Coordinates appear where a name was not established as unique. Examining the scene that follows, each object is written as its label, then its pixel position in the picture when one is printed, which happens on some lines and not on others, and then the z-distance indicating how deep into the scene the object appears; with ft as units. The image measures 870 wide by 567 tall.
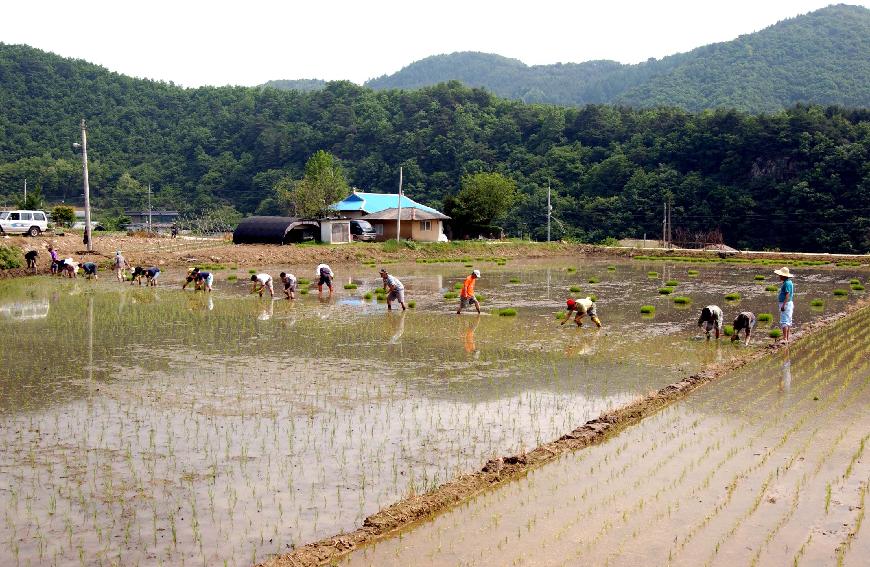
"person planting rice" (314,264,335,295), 89.81
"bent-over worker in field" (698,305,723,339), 59.62
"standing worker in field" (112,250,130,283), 101.37
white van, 140.72
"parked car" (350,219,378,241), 190.34
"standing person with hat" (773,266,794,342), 57.26
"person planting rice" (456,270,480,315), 72.64
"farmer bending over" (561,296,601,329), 65.62
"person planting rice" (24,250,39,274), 110.42
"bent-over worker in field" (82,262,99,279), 104.47
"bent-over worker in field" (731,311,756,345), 58.23
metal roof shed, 163.32
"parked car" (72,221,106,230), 208.85
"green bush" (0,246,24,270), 109.40
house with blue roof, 190.39
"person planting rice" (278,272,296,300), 84.50
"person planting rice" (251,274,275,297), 85.10
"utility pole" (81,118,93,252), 128.16
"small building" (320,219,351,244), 171.13
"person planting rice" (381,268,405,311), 74.79
